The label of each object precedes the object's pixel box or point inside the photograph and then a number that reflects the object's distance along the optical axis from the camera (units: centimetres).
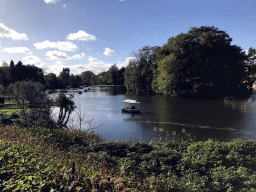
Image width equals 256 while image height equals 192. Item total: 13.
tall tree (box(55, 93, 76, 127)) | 2244
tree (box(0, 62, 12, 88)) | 6938
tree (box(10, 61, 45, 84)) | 7152
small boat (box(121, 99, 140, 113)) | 3328
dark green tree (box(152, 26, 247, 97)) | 5203
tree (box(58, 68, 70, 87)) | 15675
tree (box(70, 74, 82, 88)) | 15070
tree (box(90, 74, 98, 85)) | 17675
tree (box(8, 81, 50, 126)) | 1806
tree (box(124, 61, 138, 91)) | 8269
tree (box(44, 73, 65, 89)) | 11743
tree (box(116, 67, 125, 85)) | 13262
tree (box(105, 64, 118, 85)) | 13188
